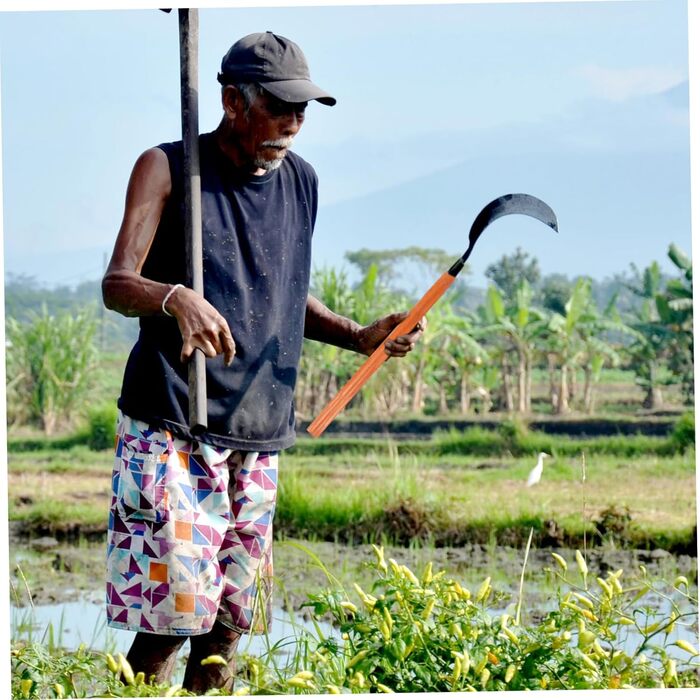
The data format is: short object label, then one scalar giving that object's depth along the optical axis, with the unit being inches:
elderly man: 197.5
